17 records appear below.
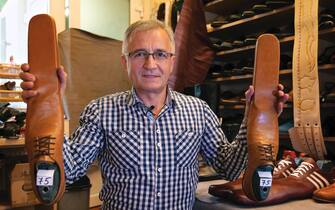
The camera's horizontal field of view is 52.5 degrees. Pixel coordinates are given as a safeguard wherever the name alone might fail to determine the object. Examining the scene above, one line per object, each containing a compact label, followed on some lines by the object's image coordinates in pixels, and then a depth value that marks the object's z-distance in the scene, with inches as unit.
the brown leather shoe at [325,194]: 46.5
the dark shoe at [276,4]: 80.4
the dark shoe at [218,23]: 98.0
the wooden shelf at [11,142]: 71.3
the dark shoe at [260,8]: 84.8
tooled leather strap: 65.8
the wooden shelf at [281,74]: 73.2
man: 39.9
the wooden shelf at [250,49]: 73.5
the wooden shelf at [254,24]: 83.8
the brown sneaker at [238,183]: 49.1
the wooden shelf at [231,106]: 94.5
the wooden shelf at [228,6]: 99.9
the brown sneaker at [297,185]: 46.8
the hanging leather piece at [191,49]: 88.2
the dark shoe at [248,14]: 88.4
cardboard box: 75.6
